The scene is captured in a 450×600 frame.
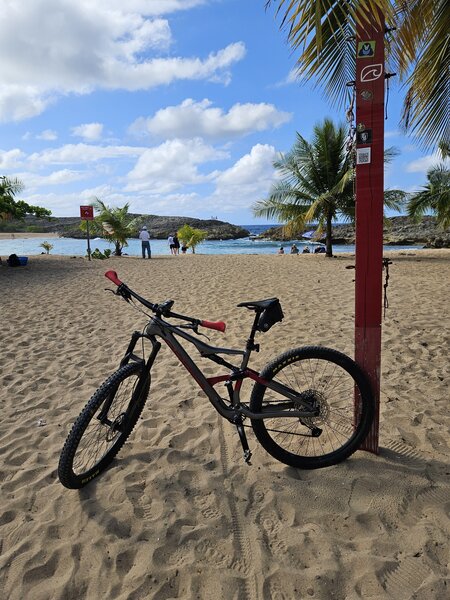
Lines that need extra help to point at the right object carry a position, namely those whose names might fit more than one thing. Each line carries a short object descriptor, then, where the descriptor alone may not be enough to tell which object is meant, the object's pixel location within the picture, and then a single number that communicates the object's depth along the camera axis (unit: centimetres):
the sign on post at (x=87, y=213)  1850
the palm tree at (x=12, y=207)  1525
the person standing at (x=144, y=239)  2029
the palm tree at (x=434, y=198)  1709
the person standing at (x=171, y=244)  2588
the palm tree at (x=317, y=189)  1648
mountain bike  249
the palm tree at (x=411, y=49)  341
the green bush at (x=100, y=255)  2184
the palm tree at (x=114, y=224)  2205
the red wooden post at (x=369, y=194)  240
